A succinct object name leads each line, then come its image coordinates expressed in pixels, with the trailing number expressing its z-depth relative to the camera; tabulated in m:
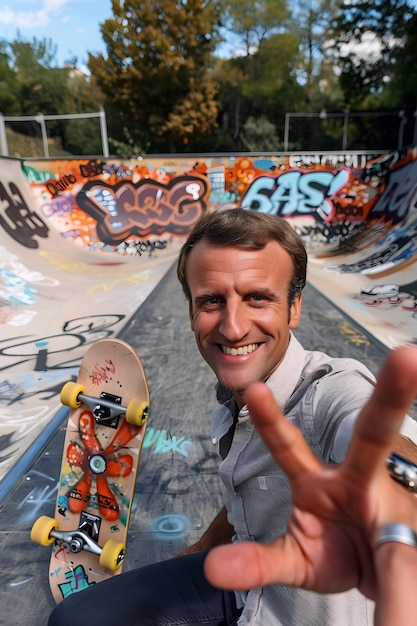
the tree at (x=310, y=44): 29.00
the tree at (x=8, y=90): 34.28
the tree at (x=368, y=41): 23.41
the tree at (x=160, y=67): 24.02
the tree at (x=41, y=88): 34.44
